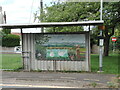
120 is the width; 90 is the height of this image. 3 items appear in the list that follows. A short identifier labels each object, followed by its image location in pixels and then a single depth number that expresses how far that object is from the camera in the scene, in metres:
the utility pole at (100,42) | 9.45
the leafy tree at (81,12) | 12.79
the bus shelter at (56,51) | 9.48
